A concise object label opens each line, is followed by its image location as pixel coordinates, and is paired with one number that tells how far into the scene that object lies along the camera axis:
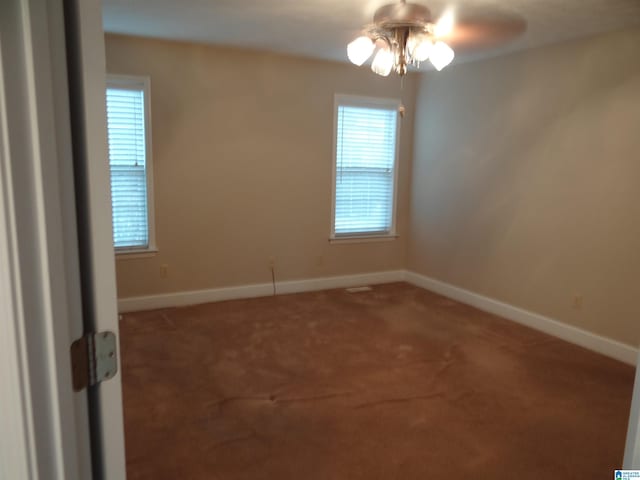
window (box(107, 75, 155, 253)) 4.17
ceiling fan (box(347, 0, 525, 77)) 2.86
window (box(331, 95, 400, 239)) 5.22
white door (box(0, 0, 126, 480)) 0.70
